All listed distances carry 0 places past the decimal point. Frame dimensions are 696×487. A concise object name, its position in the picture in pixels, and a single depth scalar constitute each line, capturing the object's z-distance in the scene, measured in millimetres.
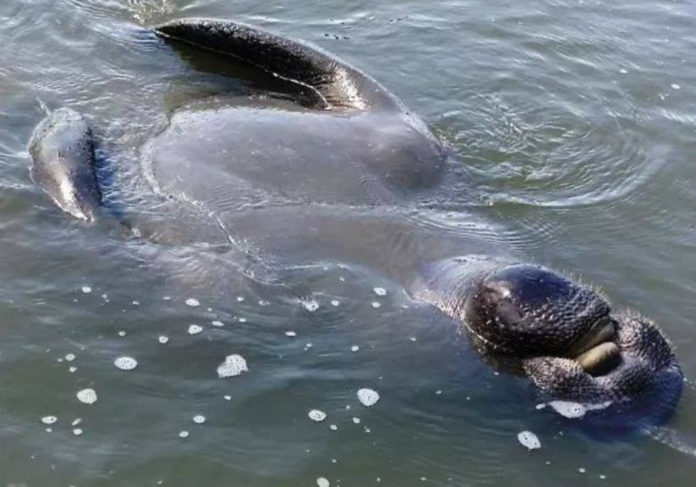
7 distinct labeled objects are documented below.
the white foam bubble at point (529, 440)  5035
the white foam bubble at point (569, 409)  4977
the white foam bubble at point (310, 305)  5695
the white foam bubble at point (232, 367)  5344
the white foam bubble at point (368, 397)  5215
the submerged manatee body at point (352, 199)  4996
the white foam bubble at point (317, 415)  5125
